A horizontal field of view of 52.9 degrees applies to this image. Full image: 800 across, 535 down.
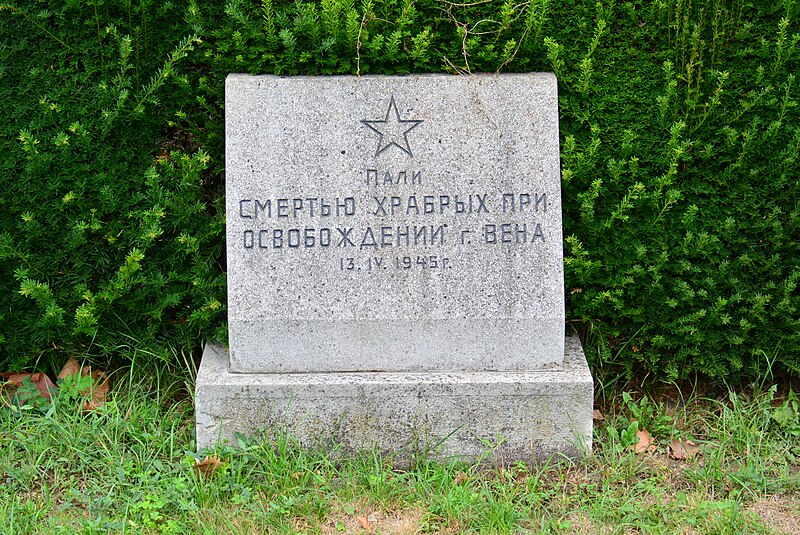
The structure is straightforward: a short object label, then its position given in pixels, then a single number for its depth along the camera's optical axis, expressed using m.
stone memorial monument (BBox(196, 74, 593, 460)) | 2.96
